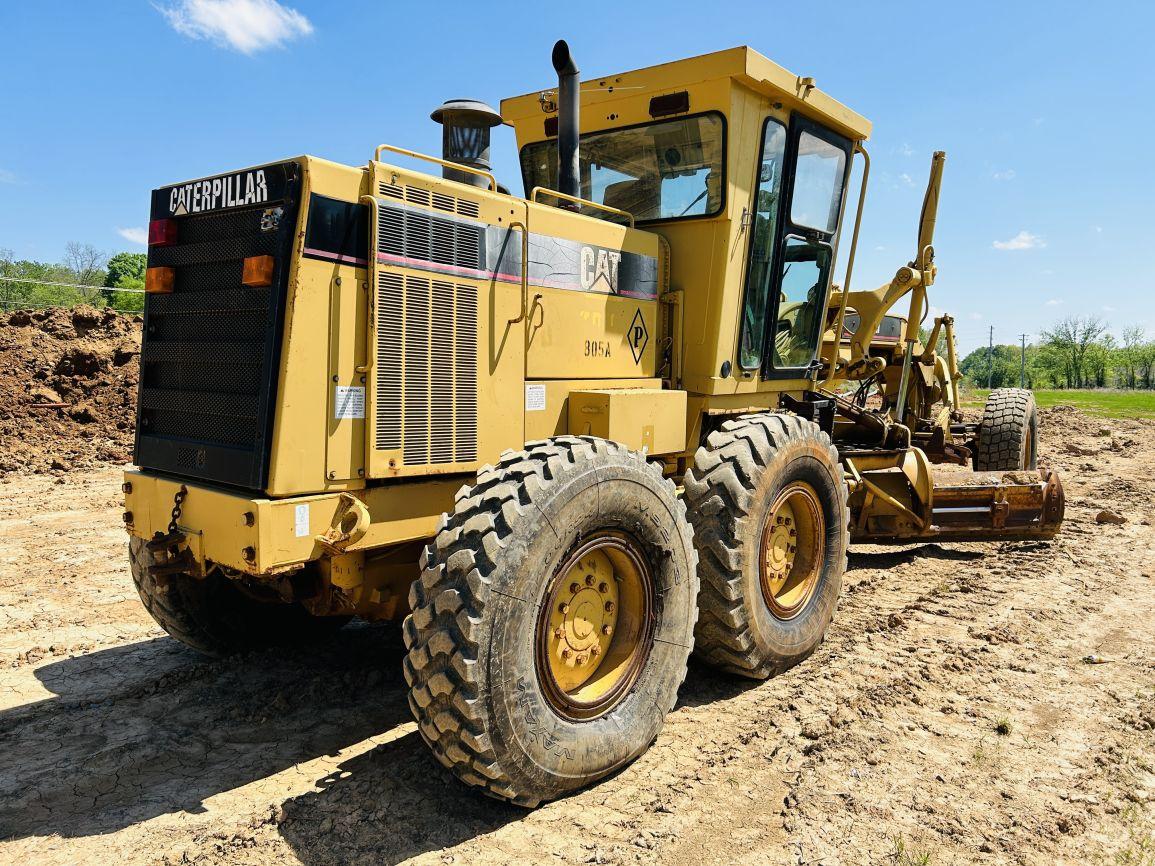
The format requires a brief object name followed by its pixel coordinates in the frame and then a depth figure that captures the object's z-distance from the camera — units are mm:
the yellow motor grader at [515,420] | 3197
